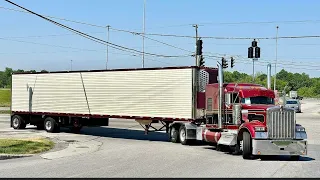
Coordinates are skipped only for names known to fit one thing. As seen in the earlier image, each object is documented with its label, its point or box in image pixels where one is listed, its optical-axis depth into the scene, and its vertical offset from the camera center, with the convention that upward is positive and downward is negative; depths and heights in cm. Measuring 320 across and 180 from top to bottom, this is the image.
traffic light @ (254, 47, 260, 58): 3681 +341
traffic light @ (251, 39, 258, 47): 3728 +412
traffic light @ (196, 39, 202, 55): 3891 +397
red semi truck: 1645 -43
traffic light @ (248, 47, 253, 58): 3730 +345
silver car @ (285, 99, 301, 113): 6284 -71
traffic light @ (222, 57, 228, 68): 3738 +268
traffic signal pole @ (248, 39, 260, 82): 3691 +355
